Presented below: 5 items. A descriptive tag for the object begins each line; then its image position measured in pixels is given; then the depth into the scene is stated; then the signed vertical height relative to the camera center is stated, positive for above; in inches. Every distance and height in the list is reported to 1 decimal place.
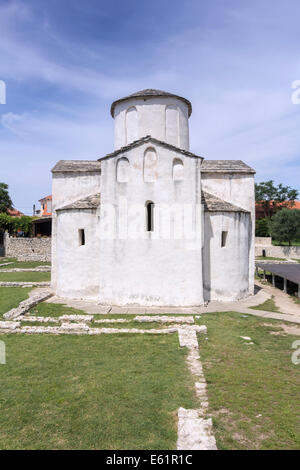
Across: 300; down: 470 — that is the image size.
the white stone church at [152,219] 497.7 +27.8
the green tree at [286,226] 1665.8 +41.8
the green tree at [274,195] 2203.5 +284.2
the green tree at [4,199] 1876.2 +240.4
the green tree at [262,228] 1973.4 +37.5
